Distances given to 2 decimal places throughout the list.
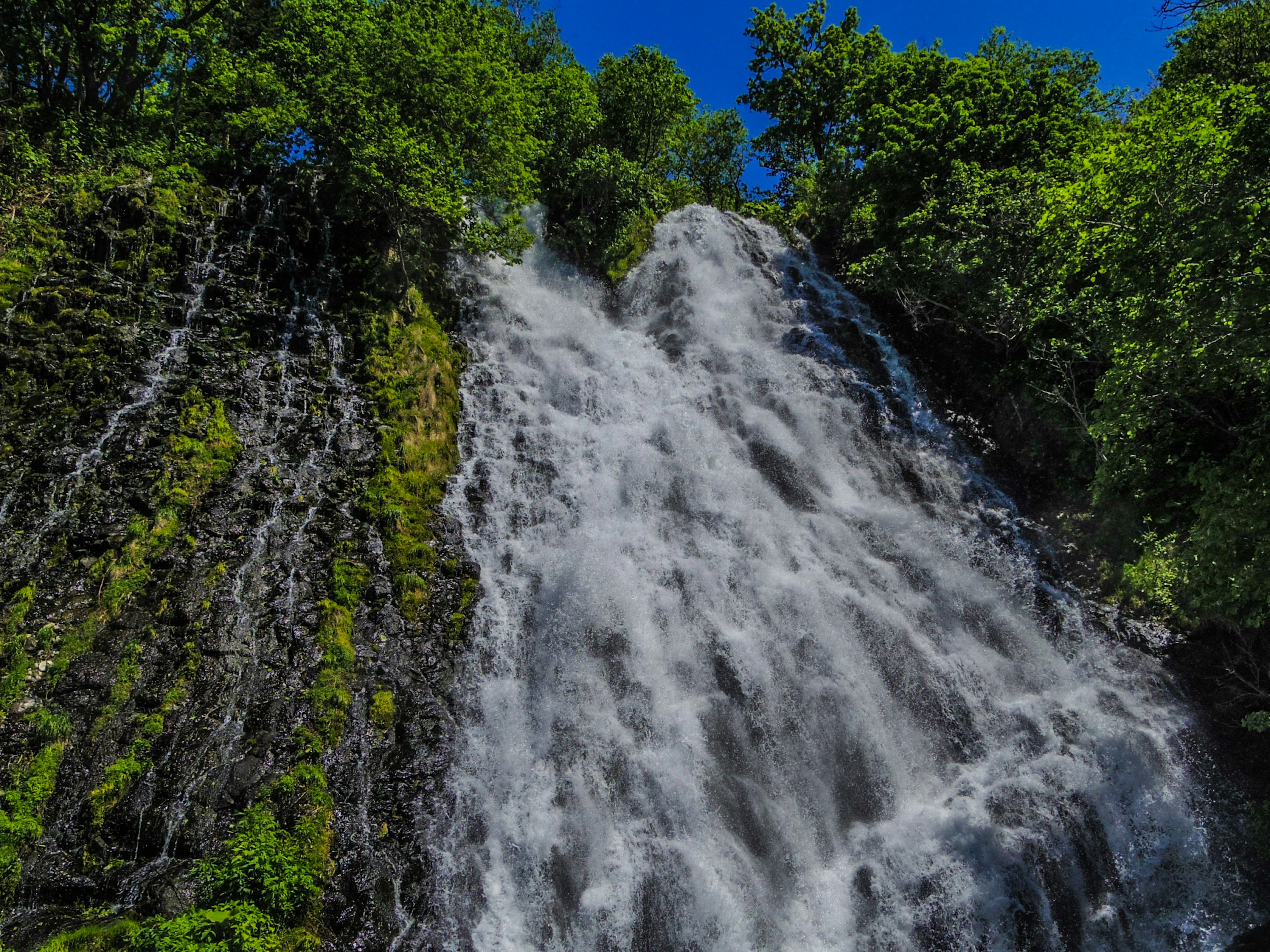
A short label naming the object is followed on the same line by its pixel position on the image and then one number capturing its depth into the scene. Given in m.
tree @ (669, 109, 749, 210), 27.89
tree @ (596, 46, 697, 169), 20.70
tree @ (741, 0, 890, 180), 24.17
